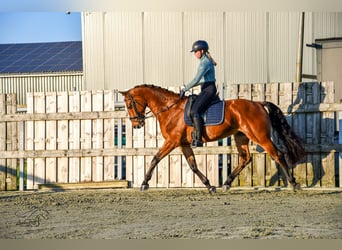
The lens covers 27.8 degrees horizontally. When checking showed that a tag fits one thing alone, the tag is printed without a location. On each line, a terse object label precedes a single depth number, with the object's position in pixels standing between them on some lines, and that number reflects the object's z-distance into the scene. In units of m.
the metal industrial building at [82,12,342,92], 24.95
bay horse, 12.91
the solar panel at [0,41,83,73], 39.53
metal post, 20.31
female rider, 12.80
